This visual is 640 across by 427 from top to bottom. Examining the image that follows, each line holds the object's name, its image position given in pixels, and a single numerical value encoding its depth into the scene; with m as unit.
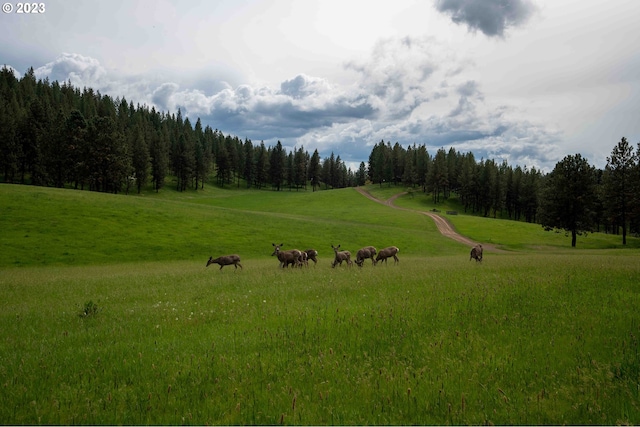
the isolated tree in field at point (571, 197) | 59.50
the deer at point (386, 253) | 28.28
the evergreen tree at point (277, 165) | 159.98
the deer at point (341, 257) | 25.98
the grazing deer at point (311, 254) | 29.38
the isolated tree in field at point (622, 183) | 63.97
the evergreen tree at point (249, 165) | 160.25
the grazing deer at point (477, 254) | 28.91
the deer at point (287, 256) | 24.91
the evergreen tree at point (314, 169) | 168.88
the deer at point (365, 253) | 26.80
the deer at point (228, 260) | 25.64
